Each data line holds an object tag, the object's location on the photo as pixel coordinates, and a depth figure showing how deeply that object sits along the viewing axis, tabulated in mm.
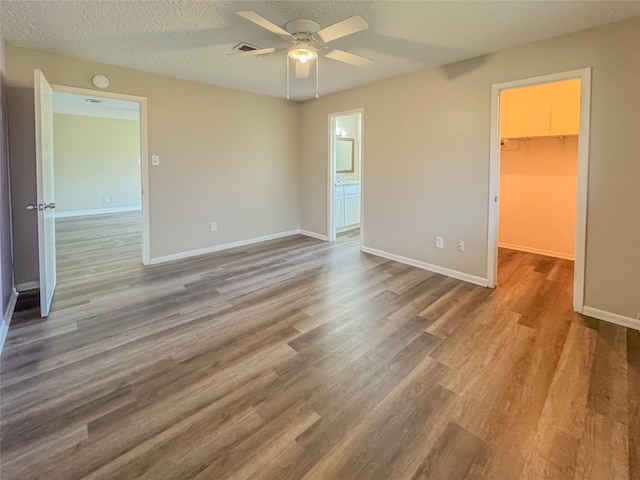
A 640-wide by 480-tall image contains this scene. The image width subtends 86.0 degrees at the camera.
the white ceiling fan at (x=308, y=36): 2260
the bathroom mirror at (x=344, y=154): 7179
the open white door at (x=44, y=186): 2805
